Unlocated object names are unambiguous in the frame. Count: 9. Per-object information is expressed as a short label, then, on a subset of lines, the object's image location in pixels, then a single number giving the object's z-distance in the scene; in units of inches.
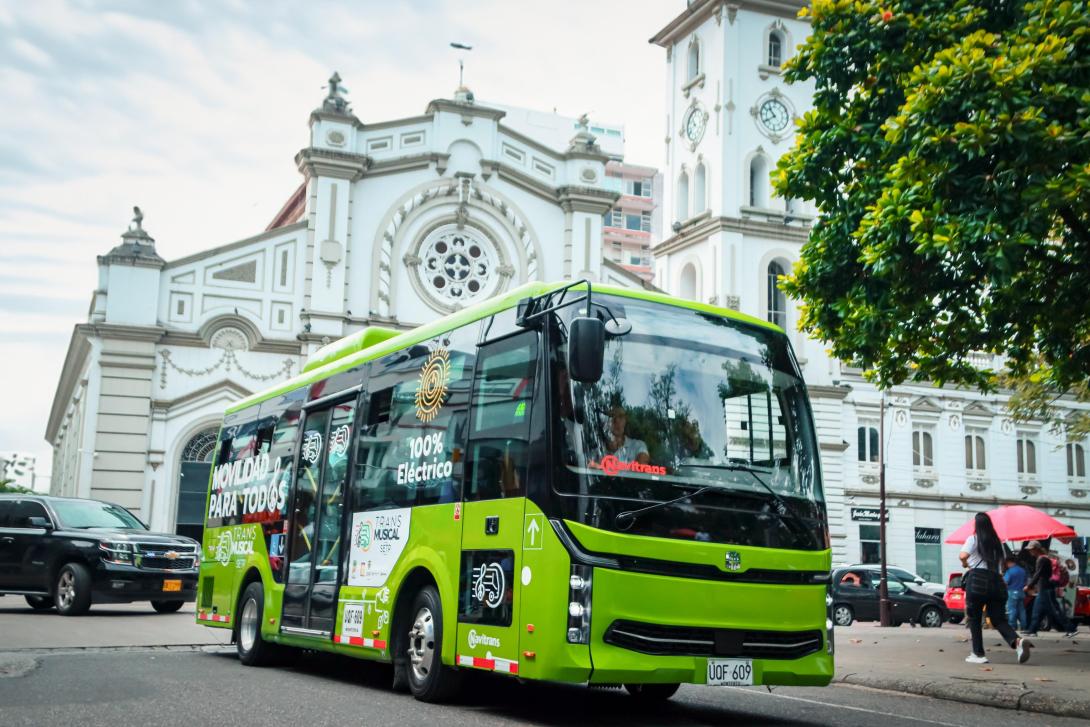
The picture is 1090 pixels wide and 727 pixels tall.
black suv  756.6
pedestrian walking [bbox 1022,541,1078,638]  890.7
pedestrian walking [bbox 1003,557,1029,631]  872.0
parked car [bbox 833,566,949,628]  1208.2
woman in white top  542.6
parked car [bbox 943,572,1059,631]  1216.2
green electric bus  315.9
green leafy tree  472.1
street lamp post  1138.0
